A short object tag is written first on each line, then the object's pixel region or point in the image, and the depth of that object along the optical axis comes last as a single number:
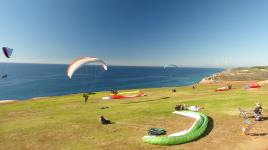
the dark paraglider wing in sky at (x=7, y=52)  20.38
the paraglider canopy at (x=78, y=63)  16.97
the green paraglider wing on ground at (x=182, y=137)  10.19
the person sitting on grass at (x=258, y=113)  13.22
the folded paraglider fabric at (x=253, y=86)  24.99
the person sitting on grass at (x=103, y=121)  13.86
